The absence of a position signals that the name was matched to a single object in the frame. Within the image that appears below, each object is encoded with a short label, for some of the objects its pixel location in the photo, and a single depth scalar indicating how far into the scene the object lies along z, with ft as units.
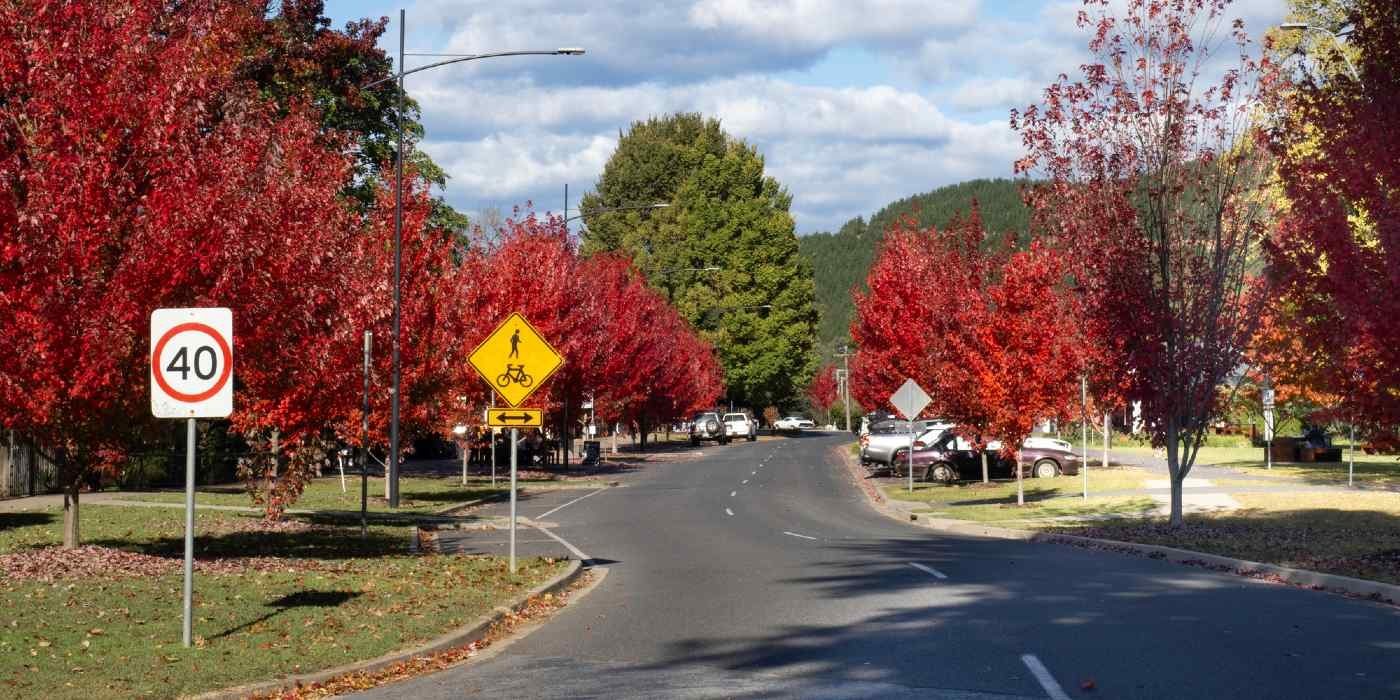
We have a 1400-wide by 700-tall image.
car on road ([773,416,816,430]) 382.63
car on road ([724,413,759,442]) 308.19
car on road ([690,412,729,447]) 288.78
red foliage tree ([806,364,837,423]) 514.68
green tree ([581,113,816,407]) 306.55
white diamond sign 123.82
